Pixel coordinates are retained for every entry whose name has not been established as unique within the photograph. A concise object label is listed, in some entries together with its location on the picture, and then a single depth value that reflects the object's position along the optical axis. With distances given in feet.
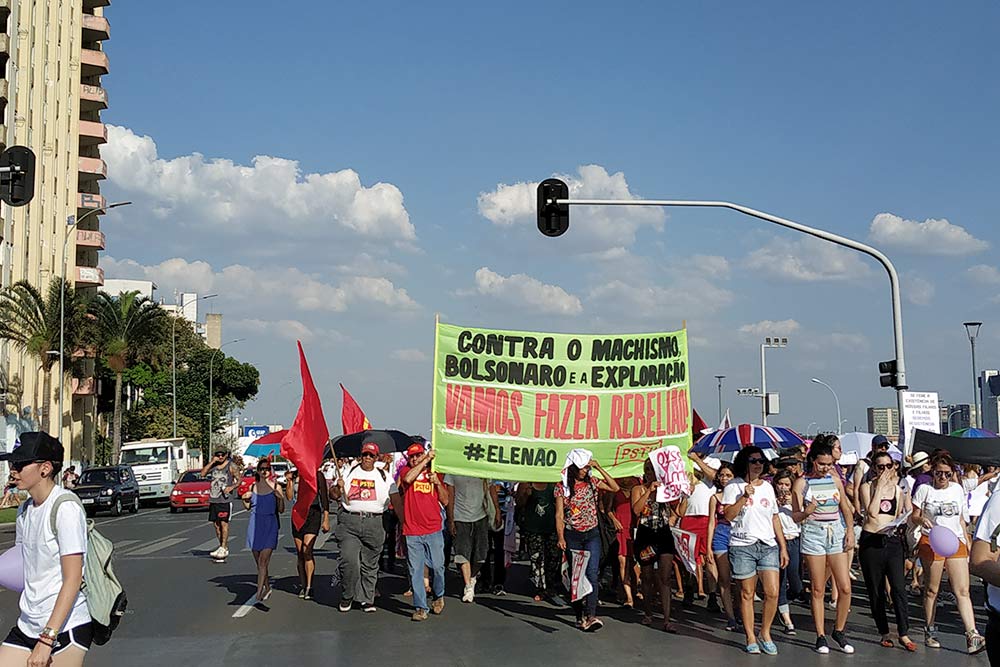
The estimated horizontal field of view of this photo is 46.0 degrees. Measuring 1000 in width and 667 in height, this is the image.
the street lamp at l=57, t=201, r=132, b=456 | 136.05
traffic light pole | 57.88
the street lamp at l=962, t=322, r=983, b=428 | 143.13
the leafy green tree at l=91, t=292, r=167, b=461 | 175.83
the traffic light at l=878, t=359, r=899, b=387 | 60.18
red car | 133.28
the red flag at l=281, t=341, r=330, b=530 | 41.65
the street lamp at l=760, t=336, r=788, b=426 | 182.80
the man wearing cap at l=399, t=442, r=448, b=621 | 41.11
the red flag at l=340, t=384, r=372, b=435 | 62.49
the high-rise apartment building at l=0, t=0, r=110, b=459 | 170.19
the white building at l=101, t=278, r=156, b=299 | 406.00
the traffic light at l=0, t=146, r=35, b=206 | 52.80
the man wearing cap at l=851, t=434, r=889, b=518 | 36.65
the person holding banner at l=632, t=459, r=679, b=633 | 38.42
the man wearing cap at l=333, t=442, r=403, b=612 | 42.04
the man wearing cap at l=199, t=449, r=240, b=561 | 64.95
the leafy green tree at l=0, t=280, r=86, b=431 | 156.34
